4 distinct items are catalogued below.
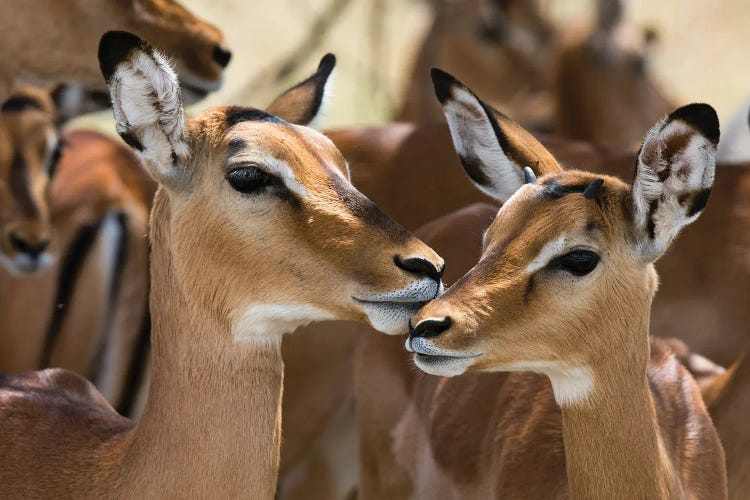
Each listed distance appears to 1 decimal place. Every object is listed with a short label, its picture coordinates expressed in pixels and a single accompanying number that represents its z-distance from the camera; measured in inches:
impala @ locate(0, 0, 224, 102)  442.6
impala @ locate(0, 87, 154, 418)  491.8
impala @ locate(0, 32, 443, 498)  284.7
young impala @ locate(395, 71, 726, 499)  286.0
